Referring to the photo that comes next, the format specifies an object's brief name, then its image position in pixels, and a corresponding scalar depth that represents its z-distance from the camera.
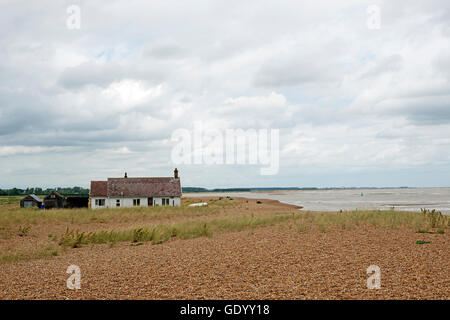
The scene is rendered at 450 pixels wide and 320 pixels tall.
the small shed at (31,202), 51.66
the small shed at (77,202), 50.00
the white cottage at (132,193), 47.59
